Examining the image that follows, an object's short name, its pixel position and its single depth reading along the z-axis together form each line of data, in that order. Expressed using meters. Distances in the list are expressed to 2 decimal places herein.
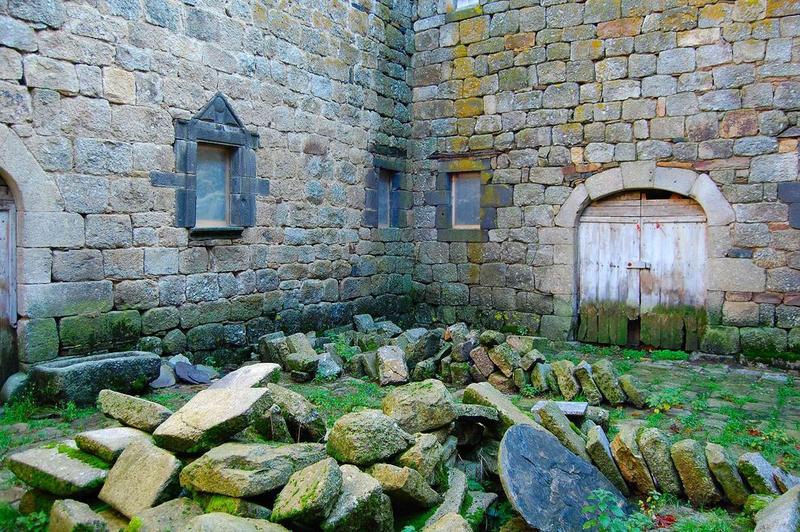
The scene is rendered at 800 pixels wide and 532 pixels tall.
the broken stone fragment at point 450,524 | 2.81
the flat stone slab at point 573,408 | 4.48
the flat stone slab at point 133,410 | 3.57
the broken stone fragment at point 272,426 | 3.53
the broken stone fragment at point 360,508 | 2.78
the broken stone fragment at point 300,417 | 3.77
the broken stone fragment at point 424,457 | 3.28
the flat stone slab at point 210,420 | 3.18
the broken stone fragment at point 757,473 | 3.46
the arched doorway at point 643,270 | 7.75
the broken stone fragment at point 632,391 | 5.40
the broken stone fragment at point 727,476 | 3.51
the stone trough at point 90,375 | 4.97
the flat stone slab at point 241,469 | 2.86
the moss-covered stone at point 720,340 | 7.29
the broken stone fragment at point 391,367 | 6.18
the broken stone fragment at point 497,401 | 4.06
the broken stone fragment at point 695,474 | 3.57
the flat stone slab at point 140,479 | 3.00
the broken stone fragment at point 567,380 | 5.55
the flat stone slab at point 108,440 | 3.33
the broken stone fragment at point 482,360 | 6.13
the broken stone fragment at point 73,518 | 2.73
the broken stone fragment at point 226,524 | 2.55
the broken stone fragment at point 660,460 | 3.68
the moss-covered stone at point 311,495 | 2.70
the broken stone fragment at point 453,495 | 3.17
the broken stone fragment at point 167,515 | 2.78
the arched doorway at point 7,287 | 5.24
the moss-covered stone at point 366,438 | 3.22
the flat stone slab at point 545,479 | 3.21
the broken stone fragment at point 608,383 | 5.45
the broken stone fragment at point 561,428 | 3.87
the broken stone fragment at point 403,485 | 3.08
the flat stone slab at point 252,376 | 4.50
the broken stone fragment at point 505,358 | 6.00
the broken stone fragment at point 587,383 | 5.46
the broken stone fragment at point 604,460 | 3.79
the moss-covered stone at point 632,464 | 3.74
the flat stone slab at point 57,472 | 3.14
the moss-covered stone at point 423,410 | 3.95
